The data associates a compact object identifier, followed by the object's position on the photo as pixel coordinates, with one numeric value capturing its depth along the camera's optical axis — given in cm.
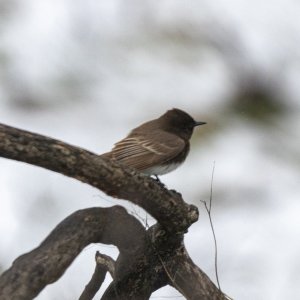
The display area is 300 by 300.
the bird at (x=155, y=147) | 1146
